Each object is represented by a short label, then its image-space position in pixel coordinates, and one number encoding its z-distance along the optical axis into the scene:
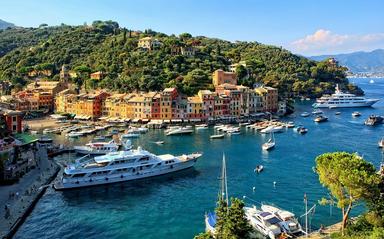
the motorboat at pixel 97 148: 58.26
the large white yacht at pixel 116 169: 42.47
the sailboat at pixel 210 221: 29.90
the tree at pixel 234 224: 23.58
